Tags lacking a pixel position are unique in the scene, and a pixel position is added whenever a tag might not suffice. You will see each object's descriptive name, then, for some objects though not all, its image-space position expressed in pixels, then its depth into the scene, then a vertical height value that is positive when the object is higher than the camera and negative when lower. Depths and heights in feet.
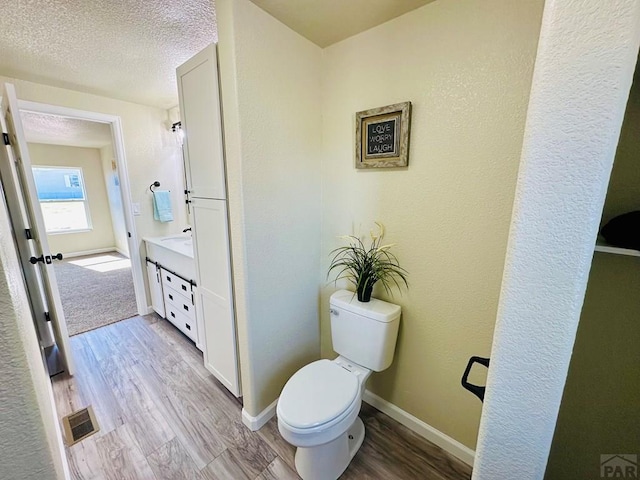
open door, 5.66 -0.72
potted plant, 4.97 -1.47
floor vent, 5.04 -4.64
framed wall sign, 4.43 +0.93
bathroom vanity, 7.13 -2.74
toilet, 3.79 -3.19
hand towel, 9.48 -0.59
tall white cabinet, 4.76 -0.32
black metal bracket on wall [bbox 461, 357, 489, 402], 3.01 -2.28
